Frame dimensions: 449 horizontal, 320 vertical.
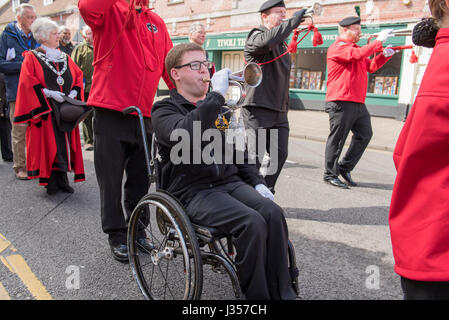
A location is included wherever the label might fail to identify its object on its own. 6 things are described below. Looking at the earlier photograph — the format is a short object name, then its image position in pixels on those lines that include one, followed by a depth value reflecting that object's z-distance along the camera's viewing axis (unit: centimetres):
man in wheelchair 213
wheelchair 208
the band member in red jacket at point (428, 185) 133
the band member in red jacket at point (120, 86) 296
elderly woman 466
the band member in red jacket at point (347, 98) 541
